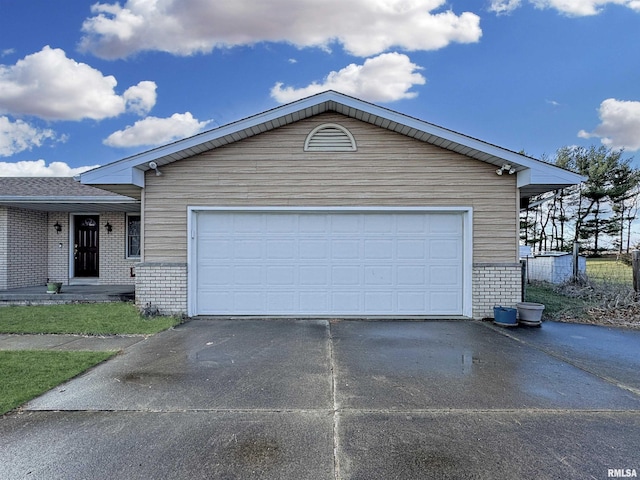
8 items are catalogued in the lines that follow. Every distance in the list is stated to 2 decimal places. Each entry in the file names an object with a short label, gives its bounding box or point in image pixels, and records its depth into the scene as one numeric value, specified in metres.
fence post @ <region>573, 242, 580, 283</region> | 11.28
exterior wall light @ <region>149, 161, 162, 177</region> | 7.39
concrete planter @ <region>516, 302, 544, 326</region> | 7.14
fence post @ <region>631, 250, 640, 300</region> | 8.17
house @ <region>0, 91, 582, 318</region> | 7.68
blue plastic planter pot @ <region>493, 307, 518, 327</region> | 7.14
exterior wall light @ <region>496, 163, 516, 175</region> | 7.45
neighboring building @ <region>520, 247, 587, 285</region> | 12.15
